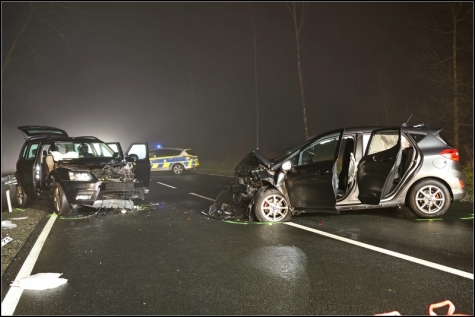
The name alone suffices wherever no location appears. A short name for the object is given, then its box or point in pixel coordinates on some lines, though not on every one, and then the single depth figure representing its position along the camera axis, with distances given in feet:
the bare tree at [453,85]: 38.58
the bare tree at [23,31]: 44.74
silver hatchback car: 22.27
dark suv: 27.76
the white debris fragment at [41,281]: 13.39
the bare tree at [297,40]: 57.05
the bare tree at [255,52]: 75.41
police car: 74.59
